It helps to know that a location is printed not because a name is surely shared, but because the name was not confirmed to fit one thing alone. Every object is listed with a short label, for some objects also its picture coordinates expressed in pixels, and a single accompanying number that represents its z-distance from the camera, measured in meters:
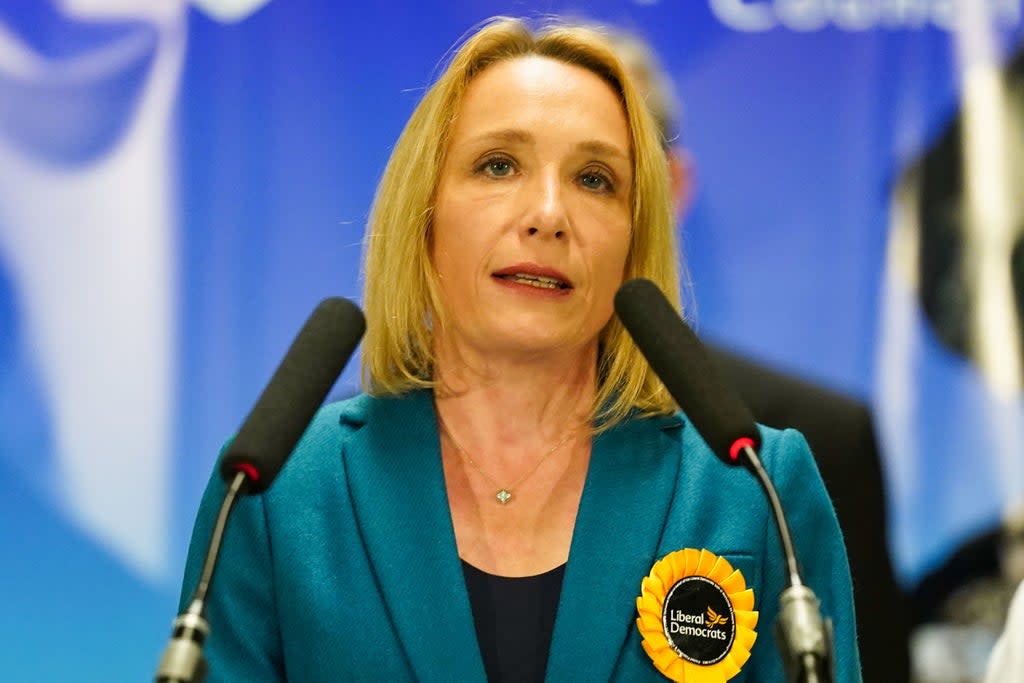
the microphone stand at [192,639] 3.14
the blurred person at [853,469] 3.99
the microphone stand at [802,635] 3.14
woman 3.40
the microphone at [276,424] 3.15
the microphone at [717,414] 3.15
